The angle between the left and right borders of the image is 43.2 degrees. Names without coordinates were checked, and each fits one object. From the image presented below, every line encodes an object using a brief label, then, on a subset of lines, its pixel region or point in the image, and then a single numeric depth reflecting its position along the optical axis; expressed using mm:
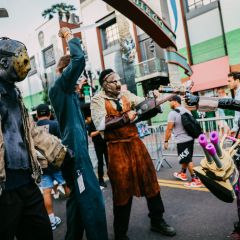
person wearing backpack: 5534
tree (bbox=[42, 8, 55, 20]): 37125
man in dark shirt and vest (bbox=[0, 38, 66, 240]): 2016
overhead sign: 8802
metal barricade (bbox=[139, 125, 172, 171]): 7477
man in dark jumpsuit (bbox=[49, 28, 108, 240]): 2781
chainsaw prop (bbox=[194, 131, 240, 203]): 2221
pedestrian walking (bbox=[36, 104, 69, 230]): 4143
